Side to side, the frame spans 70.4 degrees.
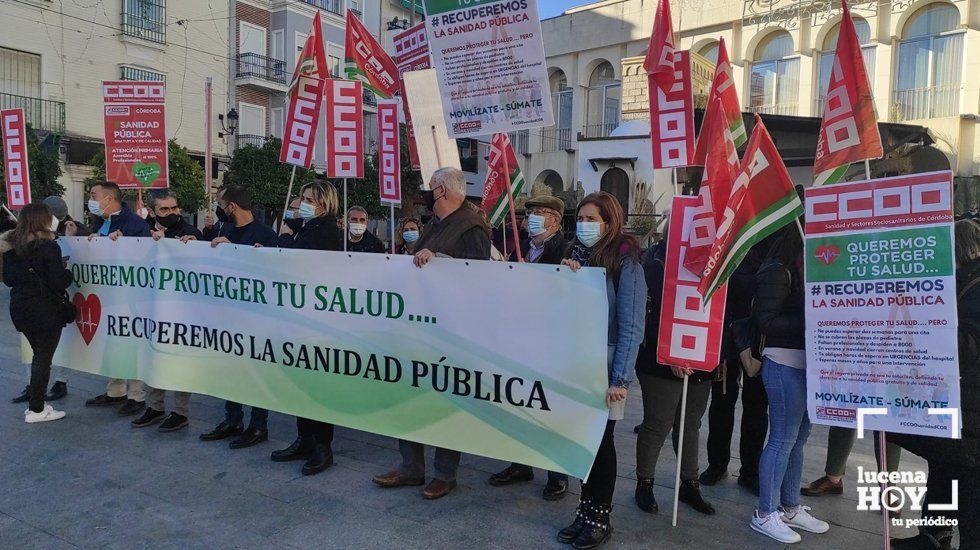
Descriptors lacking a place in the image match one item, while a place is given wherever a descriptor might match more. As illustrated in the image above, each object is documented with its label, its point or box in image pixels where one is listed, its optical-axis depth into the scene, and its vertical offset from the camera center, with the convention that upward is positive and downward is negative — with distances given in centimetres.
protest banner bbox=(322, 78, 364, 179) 711 +108
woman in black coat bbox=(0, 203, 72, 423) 548 -45
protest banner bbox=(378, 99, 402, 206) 802 +92
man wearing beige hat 432 -6
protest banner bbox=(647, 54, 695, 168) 521 +90
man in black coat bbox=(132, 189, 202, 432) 552 -5
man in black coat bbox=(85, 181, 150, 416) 600 +1
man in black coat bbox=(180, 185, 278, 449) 525 -6
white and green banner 372 -70
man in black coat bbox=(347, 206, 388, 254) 760 +1
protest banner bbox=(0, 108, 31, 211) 789 +76
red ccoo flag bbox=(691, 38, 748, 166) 417 +84
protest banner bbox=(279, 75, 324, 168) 744 +118
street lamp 2294 +393
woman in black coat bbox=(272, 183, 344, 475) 478 -6
